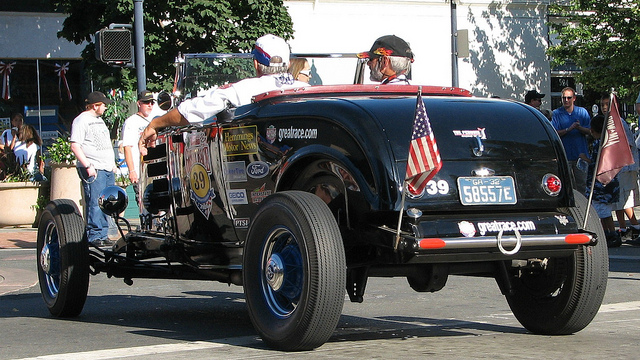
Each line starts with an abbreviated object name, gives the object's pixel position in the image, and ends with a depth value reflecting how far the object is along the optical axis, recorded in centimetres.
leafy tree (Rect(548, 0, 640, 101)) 2484
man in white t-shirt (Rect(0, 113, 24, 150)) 1839
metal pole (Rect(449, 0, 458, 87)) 2199
